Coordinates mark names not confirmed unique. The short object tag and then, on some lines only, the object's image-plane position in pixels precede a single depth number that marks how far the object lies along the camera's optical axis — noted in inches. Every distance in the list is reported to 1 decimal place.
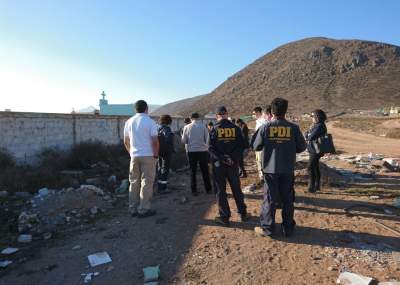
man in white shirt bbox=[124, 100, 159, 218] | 267.9
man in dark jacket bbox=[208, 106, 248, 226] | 246.7
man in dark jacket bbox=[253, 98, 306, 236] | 220.4
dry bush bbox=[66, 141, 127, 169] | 497.7
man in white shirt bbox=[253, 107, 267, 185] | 335.3
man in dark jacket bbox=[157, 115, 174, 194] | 351.3
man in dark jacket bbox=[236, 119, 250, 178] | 415.4
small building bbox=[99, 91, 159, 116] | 1520.5
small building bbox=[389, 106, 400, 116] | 2011.6
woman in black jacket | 320.5
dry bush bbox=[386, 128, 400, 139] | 1030.3
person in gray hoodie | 327.6
